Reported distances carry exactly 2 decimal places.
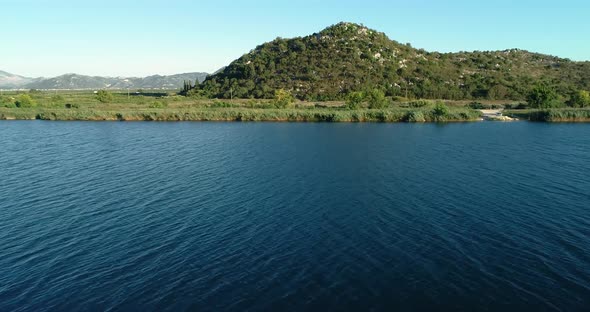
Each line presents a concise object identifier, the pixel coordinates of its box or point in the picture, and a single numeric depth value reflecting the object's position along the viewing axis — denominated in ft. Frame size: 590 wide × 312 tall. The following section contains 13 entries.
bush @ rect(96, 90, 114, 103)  469.16
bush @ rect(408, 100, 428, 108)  390.91
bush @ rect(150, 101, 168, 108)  406.80
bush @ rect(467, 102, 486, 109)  410.52
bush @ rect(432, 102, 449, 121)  317.42
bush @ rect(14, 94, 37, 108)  405.80
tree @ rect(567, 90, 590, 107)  364.54
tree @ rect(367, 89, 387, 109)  369.71
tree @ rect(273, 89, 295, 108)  392.27
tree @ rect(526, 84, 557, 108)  363.56
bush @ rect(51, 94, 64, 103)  447.79
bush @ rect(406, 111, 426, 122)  313.12
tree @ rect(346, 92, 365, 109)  364.58
